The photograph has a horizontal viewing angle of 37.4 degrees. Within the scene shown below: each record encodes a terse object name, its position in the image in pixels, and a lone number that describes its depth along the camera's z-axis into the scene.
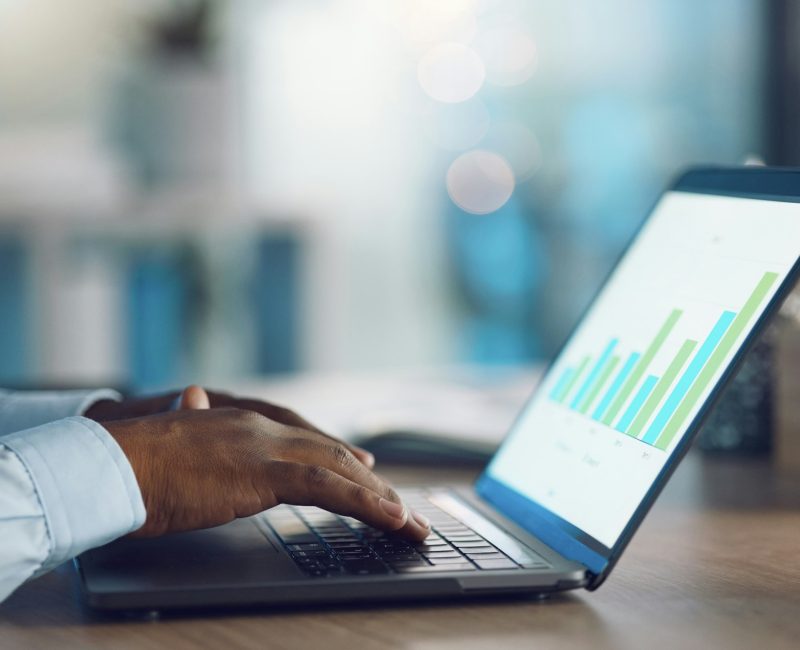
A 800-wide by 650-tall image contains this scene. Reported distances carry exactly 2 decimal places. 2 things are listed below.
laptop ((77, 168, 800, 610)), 0.62
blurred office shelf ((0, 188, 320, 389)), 2.81
